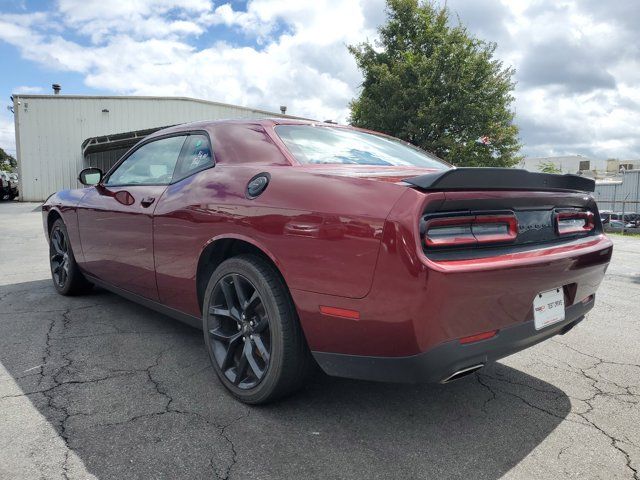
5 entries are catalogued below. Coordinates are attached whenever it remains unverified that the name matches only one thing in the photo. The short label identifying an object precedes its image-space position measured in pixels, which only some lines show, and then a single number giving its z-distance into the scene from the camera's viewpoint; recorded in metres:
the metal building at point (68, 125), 23.84
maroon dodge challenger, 1.79
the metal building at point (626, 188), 31.95
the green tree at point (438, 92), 20.55
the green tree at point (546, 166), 41.32
